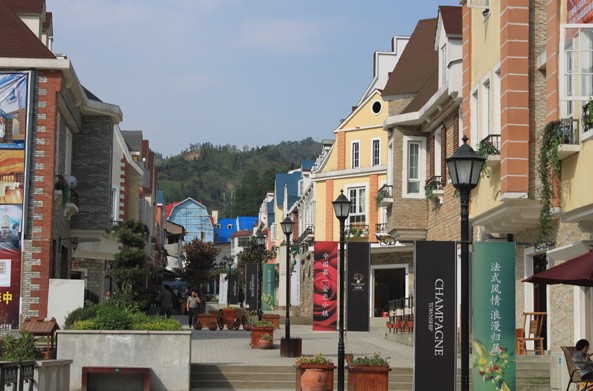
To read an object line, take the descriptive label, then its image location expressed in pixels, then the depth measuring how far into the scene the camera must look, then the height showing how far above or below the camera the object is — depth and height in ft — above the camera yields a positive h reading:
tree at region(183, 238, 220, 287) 303.48 +11.75
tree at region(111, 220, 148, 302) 153.58 +6.44
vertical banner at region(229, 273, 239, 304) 238.07 +3.17
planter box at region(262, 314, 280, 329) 152.33 -1.98
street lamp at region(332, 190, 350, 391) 70.18 +4.45
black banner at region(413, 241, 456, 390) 55.01 -0.54
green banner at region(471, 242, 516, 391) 60.03 -0.53
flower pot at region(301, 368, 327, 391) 69.69 -4.79
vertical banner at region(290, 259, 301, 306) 223.84 +4.37
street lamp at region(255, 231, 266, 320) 137.90 +4.08
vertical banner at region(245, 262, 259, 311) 152.56 +2.61
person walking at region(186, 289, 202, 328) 144.77 -0.44
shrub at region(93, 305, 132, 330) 75.36 -1.27
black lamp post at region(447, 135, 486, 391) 45.37 +4.99
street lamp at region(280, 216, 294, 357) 94.58 +1.33
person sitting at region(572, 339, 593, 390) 54.70 -2.66
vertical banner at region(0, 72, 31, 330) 99.19 +12.89
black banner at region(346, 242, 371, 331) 77.51 +1.49
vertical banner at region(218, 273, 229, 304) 273.97 +3.42
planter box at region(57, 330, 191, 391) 73.72 -3.41
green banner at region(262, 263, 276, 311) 168.86 +2.60
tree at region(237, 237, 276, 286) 271.06 +12.24
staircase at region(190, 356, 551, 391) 79.15 -5.33
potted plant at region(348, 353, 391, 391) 65.98 -4.26
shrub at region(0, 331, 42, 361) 57.98 -2.63
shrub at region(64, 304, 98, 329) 80.23 -1.02
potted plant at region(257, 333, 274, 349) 105.19 -3.58
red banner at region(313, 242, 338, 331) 85.51 +1.40
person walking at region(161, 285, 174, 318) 171.32 -0.11
